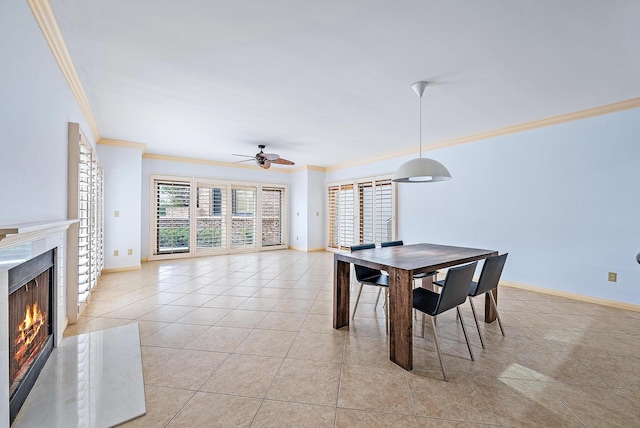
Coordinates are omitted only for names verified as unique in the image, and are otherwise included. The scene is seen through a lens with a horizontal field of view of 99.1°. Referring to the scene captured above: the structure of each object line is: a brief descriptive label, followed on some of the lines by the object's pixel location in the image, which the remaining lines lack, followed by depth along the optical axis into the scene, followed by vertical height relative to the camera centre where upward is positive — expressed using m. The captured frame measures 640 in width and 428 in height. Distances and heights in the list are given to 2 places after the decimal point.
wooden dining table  2.06 -0.50
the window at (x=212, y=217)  6.18 -0.07
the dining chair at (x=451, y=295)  1.97 -0.61
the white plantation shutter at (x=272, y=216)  7.66 -0.05
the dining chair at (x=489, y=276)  2.34 -0.54
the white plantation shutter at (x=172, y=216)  6.13 -0.04
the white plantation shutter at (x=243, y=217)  7.15 -0.07
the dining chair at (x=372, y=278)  2.84 -0.70
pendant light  2.55 +0.44
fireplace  1.54 -0.73
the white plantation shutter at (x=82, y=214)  2.66 +0.00
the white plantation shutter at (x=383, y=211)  5.86 +0.08
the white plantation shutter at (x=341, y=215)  6.90 -0.01
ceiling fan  4.77 +0.98
